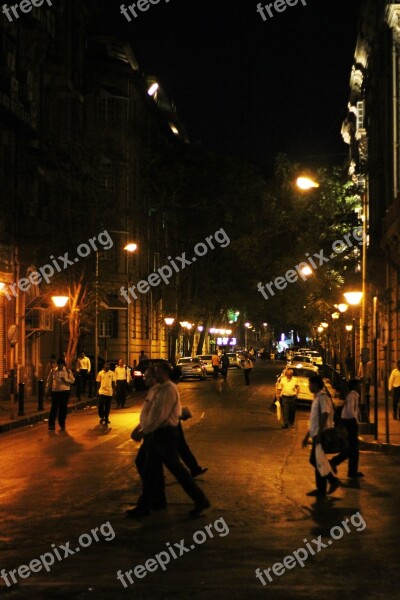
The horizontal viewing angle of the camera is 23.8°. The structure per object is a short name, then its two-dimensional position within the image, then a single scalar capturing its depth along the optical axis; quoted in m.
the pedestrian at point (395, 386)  26.21
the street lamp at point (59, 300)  33.56
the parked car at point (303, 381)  33.00
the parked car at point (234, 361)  84.62
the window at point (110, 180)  57.82
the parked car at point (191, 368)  57.62
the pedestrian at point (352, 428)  15.16
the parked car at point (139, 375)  46.81
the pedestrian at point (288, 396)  24.69
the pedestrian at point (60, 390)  23.12
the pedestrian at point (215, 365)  61.22
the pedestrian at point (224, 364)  58.59
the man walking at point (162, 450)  11.16
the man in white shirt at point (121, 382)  29.61
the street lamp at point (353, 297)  27.81
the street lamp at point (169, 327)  60.70
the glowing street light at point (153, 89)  76.15
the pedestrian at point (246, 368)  49.78
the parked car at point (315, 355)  61.20
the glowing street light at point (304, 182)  25.66
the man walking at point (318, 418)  13.34
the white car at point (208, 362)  63.46
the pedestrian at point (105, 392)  24.59
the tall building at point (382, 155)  37.59
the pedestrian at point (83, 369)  39.68
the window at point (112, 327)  60.03
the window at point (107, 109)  61.31
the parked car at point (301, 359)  53.61
